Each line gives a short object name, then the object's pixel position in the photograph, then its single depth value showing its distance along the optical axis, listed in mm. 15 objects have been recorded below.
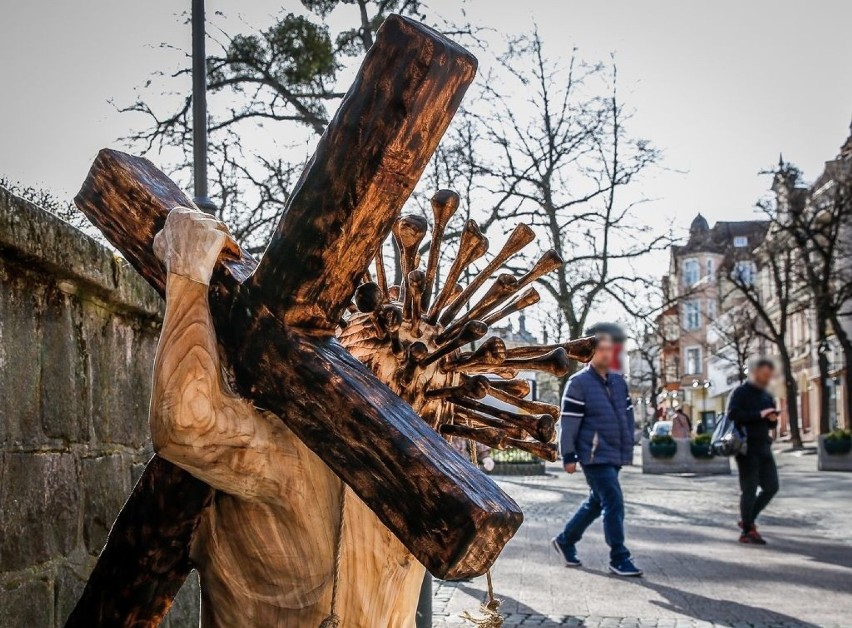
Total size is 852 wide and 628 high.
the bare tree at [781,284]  33469
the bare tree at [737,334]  45344
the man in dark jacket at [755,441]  9758
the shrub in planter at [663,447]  24781
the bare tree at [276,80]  12062
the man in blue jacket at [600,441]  7891
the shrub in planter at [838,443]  23406
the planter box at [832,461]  23406
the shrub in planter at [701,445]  23953
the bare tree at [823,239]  31016
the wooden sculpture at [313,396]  1396
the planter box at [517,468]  23406
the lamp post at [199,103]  6102
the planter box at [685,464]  24094
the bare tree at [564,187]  18750
